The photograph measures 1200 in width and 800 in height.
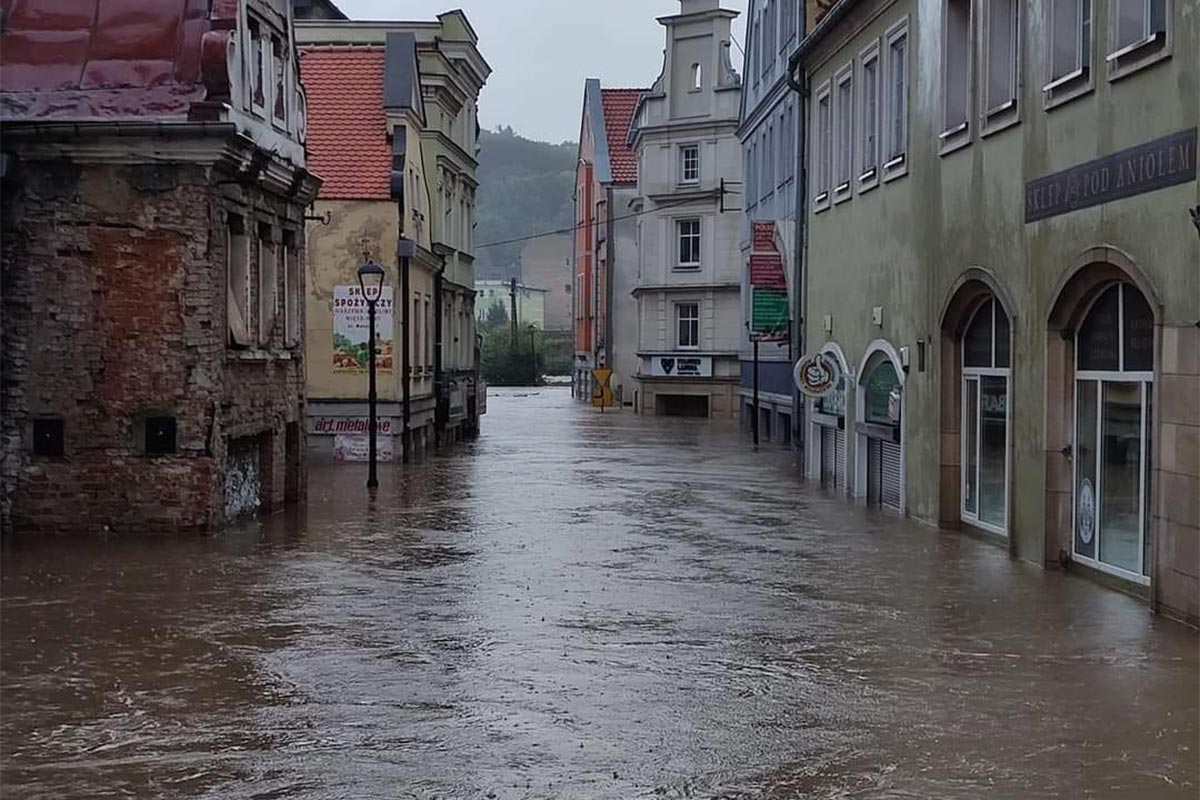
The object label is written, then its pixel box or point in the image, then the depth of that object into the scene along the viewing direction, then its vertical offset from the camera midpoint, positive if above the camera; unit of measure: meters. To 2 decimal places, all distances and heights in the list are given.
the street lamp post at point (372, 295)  27.71 +1.27
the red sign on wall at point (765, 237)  39.88 +3.16
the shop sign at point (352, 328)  33.47 +0.83
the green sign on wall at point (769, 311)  39.09 +1.31
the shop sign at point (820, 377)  27.09 -0.21
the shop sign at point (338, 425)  34.03 -1.20
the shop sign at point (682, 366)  61.59 -0.03
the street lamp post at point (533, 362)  107.26 +0.31
